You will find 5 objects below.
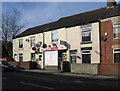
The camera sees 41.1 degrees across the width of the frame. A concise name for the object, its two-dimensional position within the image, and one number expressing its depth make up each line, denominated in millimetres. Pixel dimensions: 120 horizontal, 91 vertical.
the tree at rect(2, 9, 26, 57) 36281
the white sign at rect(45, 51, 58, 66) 22269
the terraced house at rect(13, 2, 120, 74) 17078
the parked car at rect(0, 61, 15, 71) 21897
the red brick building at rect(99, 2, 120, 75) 16652
